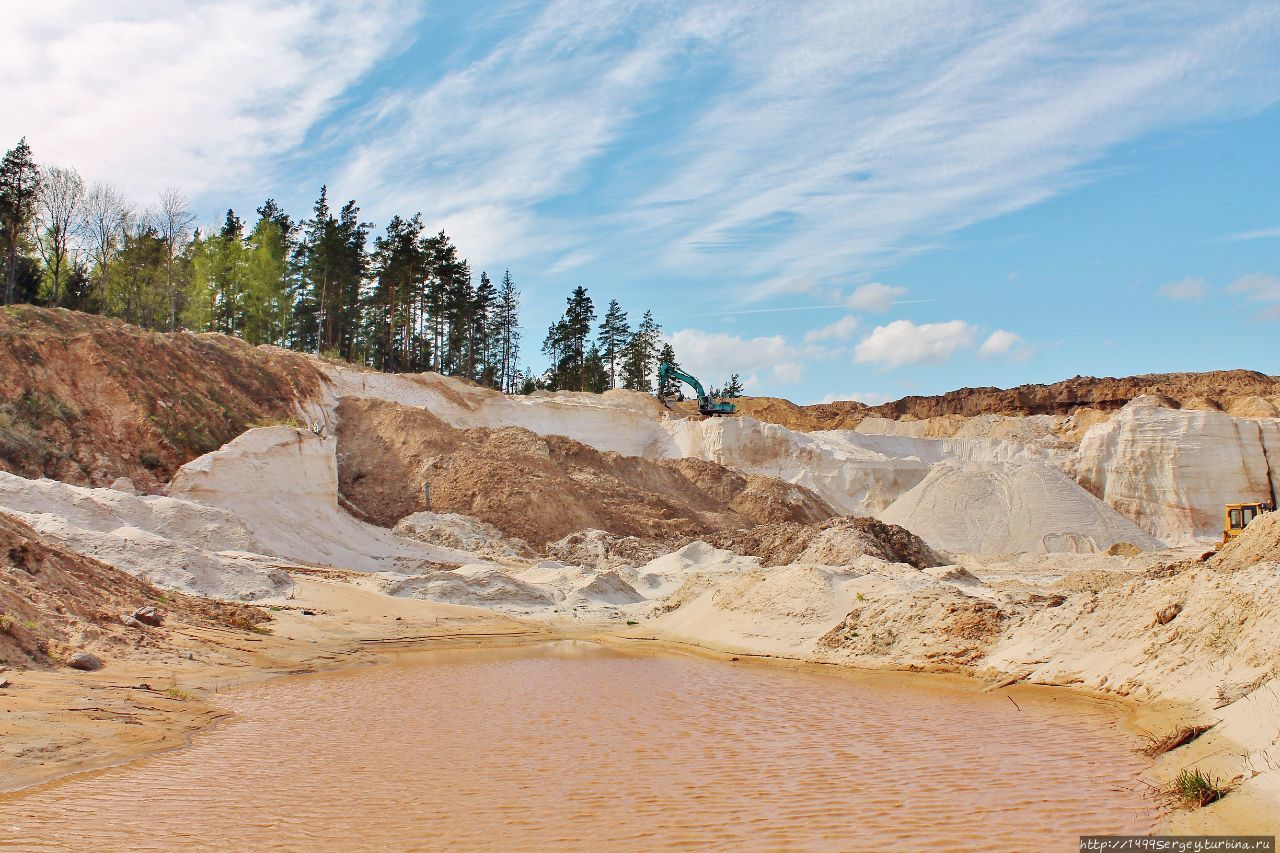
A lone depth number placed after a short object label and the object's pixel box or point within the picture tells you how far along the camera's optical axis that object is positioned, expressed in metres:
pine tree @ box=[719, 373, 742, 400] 93.88
